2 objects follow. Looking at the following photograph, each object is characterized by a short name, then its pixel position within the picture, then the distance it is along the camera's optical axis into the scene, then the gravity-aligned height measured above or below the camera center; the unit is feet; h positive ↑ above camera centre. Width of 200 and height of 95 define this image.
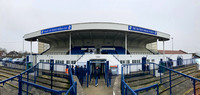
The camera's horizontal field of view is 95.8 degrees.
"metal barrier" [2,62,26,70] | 44.34 -8.95
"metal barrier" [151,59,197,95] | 22.19 -9.24
